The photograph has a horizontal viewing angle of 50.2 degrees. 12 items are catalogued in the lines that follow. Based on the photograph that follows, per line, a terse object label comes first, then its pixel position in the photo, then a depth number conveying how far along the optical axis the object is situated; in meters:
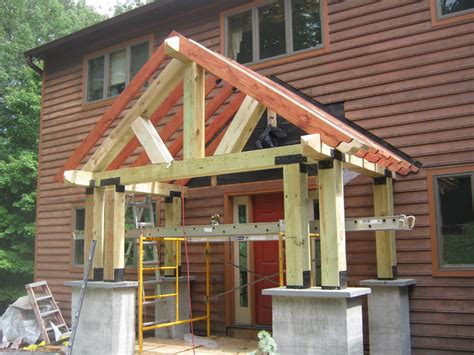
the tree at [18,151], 16.80
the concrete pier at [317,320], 4.97
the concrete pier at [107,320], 6.72
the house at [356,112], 6.83
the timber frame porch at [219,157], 5.26
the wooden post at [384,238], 6.89
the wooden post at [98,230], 7.04
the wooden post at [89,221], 7.22
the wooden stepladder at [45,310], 9.81
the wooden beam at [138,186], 6.95
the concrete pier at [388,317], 6.57
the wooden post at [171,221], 8.79
